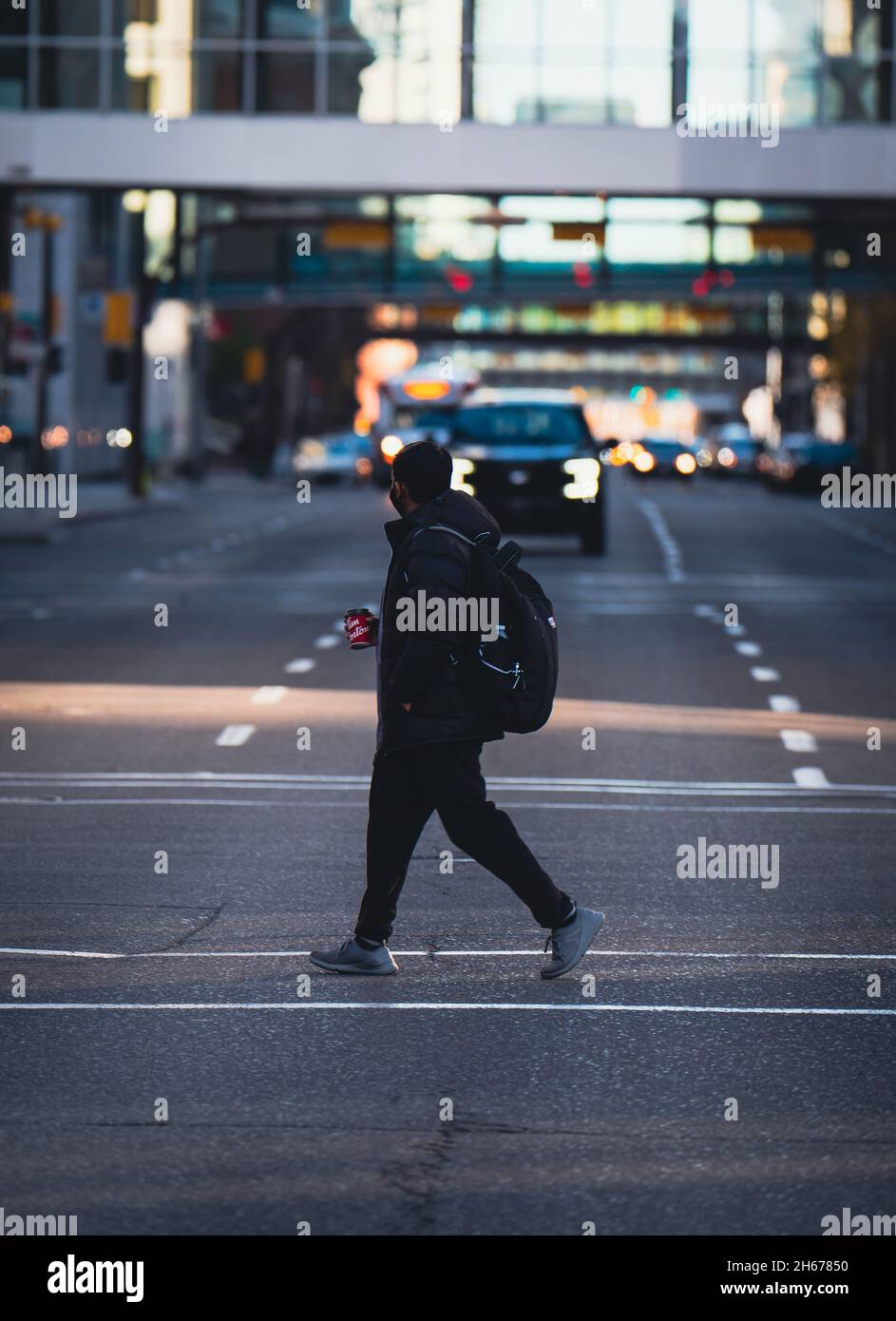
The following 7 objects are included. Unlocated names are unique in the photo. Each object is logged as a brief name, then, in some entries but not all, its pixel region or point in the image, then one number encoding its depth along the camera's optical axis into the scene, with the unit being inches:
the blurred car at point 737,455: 3985.0
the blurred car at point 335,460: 3208.7
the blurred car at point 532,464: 1380.4
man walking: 346.6
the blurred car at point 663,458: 3838.6
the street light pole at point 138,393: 2395.4
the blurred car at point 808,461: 2997.0
